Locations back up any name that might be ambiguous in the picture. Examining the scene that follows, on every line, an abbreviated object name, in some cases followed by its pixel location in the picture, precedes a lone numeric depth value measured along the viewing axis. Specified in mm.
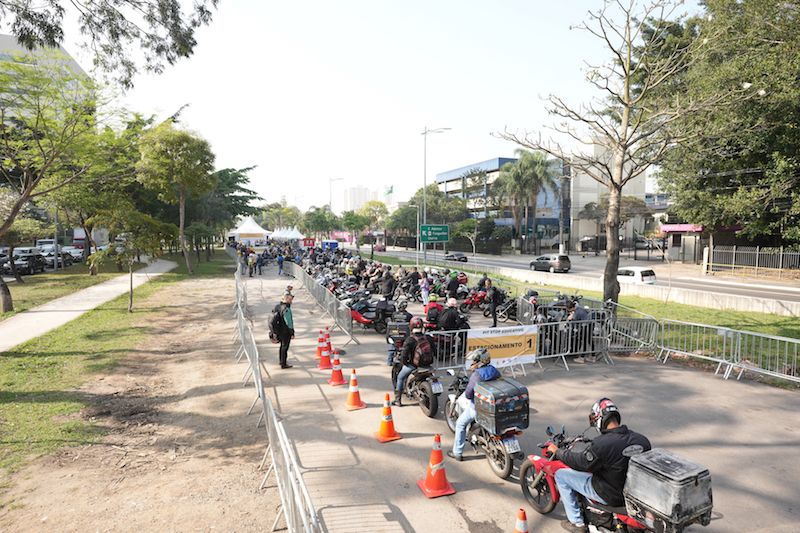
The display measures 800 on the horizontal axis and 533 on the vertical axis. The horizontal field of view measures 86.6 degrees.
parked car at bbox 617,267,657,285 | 22547
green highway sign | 27609
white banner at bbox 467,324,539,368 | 8836
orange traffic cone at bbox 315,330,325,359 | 9723
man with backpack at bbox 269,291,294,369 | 9258
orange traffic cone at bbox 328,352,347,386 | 8477
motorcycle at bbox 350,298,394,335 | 12680
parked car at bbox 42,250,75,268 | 32156
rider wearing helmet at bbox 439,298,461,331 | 9367
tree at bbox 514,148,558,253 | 52219
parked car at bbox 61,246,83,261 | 36775
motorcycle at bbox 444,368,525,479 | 5102
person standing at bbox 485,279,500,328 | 13984
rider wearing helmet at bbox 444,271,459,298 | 15625
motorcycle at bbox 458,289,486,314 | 15775
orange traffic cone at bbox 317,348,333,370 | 9547
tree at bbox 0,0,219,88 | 9109
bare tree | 11555
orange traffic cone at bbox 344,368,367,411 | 7363
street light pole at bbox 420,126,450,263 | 32875
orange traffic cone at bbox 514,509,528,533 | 3676
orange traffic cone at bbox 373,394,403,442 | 6211
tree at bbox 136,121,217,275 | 24875
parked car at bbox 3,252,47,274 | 27047
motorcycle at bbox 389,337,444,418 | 6902
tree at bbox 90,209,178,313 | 16250
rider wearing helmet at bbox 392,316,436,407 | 7086
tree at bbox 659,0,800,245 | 16016
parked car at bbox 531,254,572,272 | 33688
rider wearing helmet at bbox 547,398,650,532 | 3711
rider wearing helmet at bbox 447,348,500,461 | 5463
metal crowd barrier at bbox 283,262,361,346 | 12231
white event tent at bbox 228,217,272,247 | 45906
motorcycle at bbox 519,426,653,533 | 3852
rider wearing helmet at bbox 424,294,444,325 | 10109
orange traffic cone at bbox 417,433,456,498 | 4898
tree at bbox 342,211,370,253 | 68250
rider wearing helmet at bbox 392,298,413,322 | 10578
